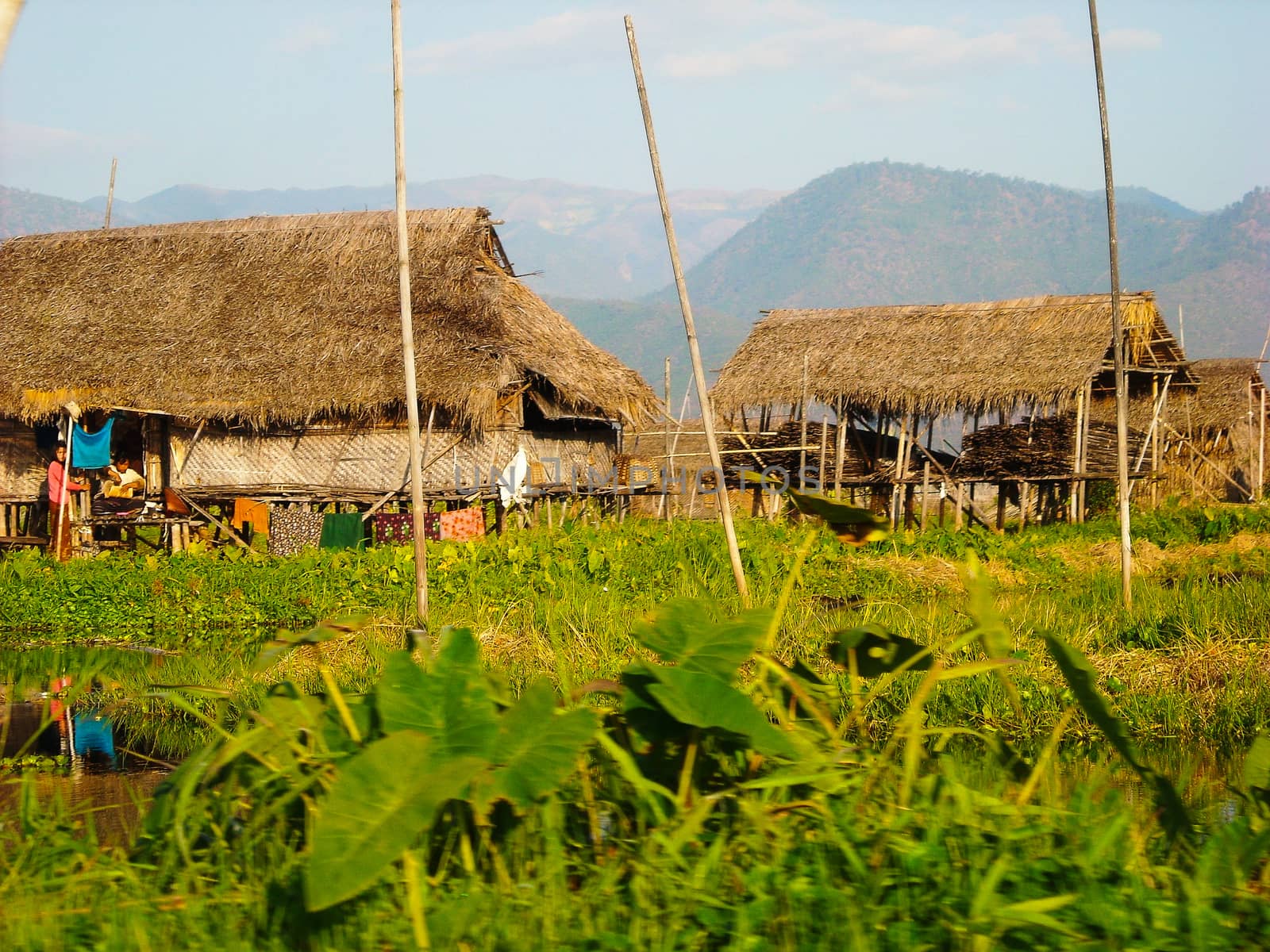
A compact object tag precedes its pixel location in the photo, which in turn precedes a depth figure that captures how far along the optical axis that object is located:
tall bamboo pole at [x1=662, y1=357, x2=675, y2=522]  15.24
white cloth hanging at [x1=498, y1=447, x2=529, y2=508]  14.12
